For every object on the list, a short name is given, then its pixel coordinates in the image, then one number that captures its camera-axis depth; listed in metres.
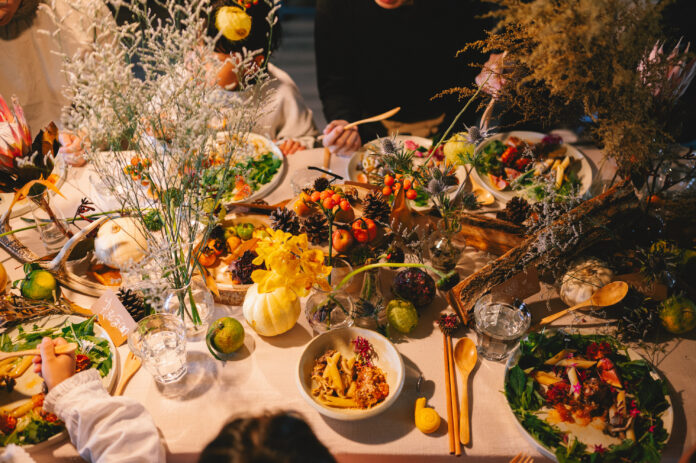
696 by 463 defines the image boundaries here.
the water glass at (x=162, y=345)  1.17
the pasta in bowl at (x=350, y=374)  1.09
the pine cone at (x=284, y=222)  1.45
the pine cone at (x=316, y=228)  1.46
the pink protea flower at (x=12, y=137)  1.29
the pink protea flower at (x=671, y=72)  1.14
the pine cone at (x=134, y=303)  1.28
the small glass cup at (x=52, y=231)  1.52
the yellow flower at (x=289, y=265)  1.11
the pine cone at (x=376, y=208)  1.49
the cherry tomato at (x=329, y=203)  1.35
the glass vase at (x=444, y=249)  1.43
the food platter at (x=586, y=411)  1.06
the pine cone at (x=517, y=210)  1.51
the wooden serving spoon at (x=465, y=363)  1.12
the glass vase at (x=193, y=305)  1.25
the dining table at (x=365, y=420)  1.07
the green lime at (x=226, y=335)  1.23
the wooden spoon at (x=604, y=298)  1.26
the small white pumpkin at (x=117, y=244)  1.41
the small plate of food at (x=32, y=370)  1.05
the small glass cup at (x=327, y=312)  1.28
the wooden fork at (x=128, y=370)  1.17
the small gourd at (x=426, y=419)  1.08
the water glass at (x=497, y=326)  1.24
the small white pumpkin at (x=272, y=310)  1.23
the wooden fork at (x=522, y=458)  1.03
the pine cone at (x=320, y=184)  1.56
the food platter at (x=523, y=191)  1.74
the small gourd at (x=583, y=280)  1.31
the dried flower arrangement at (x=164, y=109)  0.86
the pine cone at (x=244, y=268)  1.37
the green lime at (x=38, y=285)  1.31
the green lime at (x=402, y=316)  1.28
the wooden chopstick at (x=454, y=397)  1.06
